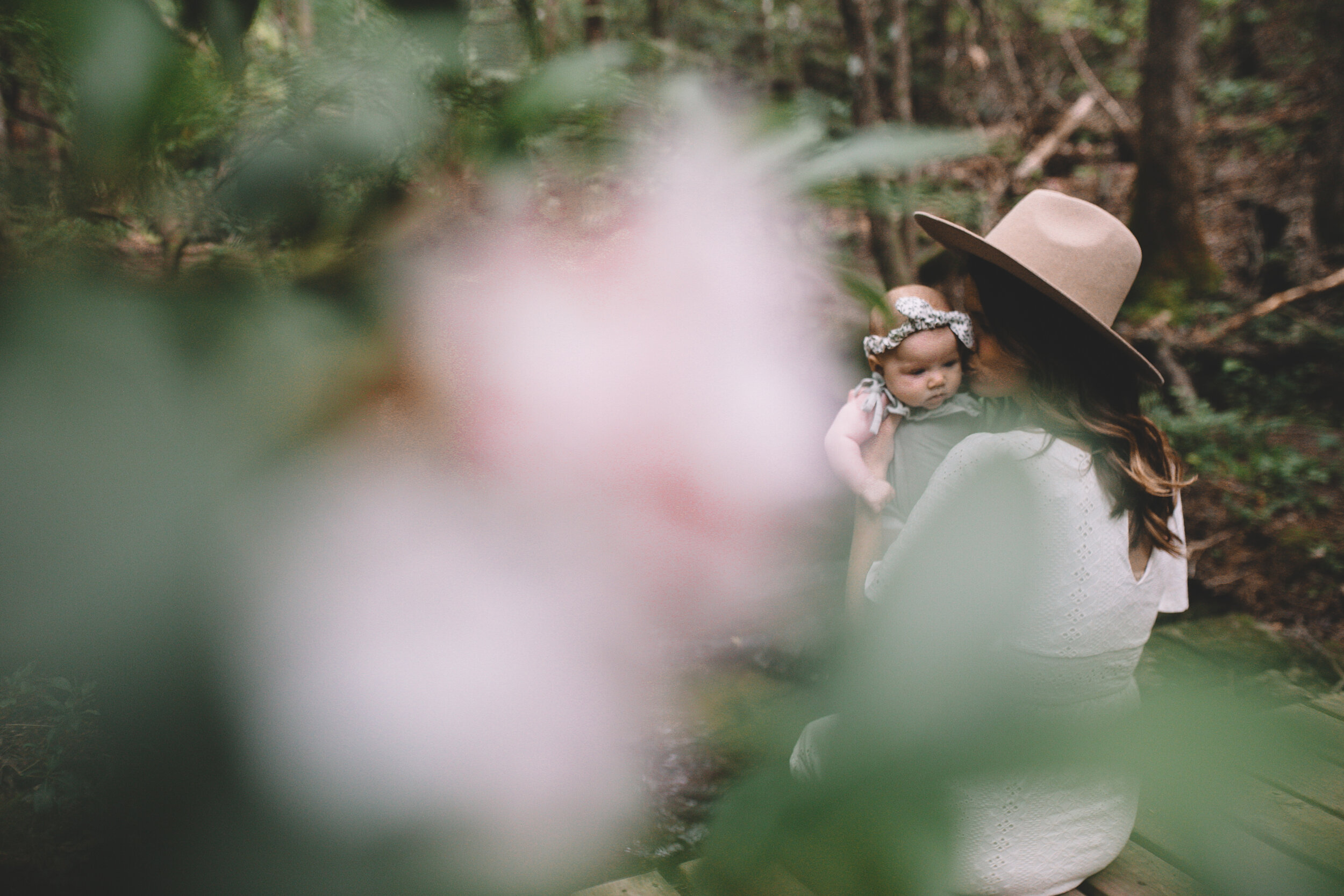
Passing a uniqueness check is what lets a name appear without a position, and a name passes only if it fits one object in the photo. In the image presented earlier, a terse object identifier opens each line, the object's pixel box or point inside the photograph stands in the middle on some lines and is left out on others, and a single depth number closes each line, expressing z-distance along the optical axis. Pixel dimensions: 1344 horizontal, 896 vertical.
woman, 1.00
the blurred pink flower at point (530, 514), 0.33
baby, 1.07
